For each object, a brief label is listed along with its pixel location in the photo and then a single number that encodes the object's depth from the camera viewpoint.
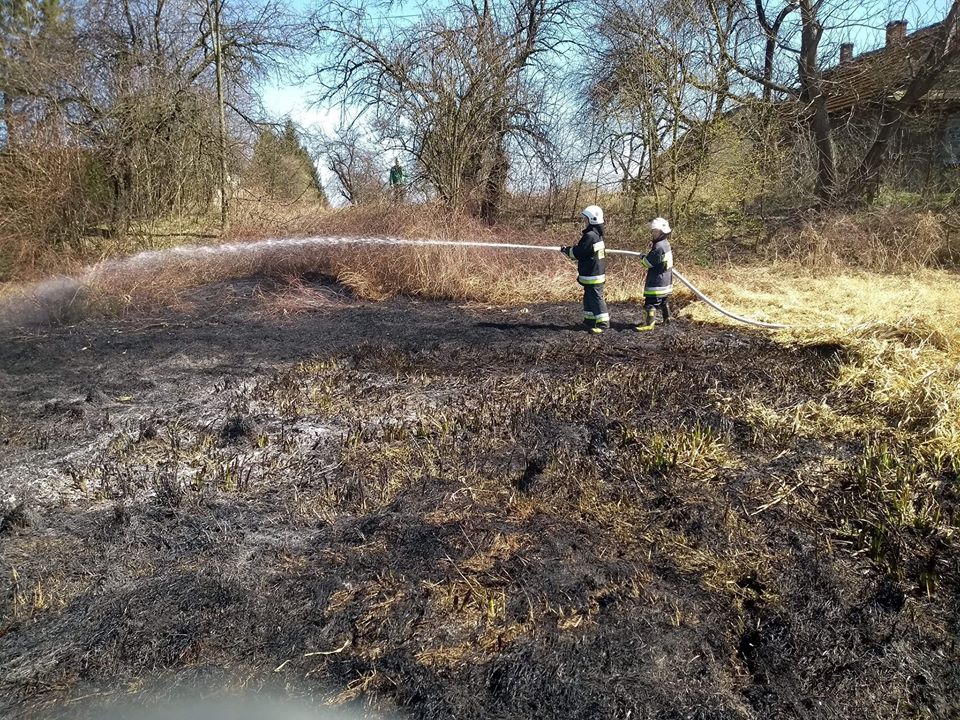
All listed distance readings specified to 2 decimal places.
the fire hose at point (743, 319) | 7.29
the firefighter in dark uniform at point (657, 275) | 7.30
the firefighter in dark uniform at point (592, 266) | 7.21
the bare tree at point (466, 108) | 13.09
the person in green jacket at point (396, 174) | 14.39
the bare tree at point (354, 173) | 14.49
